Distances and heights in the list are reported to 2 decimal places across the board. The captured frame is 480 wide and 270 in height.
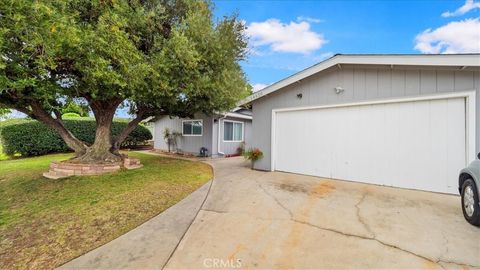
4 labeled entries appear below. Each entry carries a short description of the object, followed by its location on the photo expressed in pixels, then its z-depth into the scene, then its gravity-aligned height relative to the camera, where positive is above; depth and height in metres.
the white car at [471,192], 3.42 -0.80
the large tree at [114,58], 4.17 +1.78
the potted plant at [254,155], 8.62 -0.61
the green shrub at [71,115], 16.94 +1.64
